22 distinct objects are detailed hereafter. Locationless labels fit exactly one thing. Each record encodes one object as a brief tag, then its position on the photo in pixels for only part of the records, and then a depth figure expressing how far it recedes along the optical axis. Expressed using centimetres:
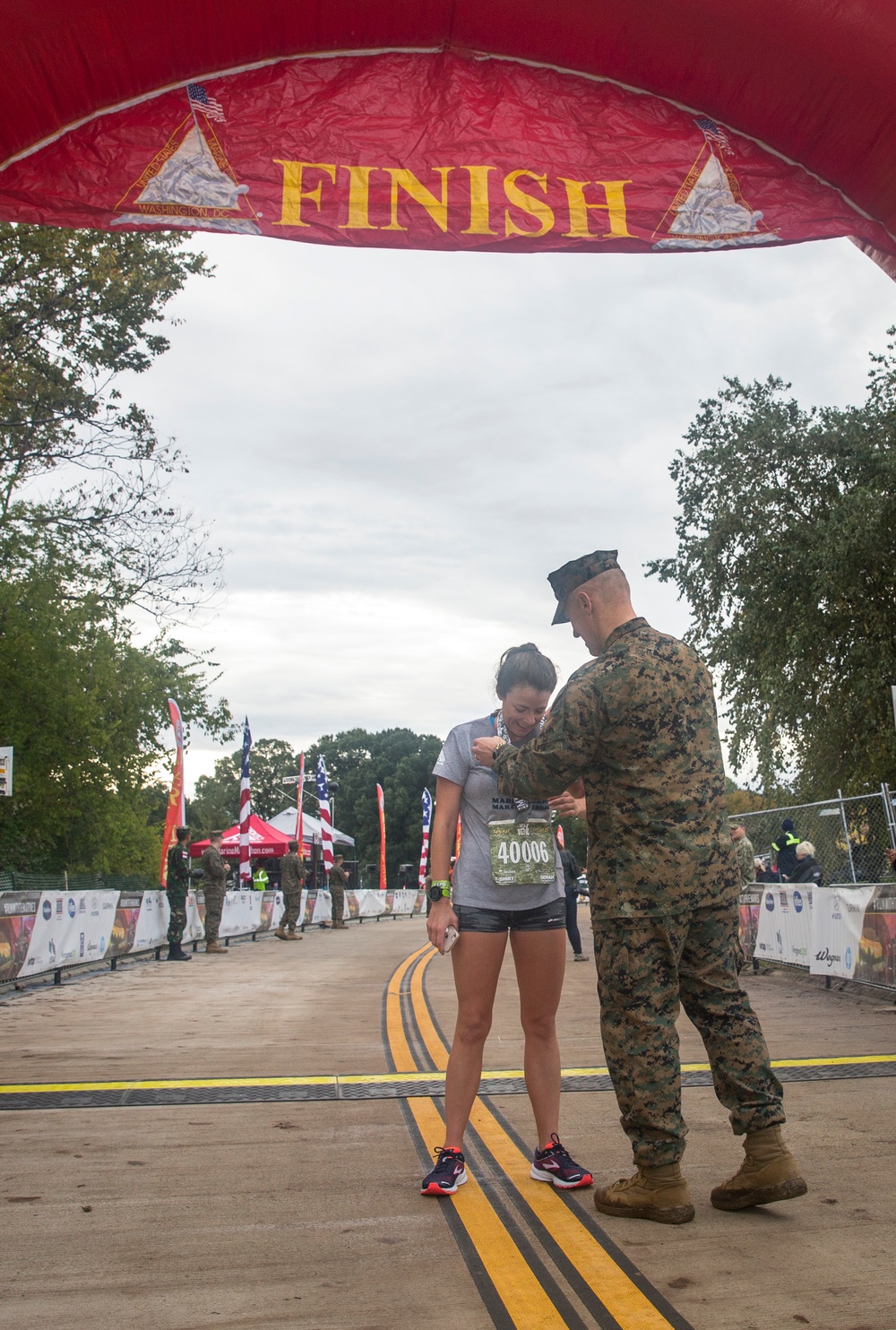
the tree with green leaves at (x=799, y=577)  2459
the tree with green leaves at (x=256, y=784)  12306
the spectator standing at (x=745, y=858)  1335
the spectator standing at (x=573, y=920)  1417
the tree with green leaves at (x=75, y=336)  1706
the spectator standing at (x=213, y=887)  1869
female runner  402
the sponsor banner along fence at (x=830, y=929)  999
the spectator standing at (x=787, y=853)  1464
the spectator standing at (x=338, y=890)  2986
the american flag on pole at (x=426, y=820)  5306
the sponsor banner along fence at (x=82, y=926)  1193
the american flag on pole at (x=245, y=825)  2741
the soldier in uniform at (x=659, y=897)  356
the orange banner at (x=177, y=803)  2367
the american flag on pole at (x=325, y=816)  3384
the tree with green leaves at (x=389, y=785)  9581
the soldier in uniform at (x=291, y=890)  2412
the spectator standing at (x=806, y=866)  1384
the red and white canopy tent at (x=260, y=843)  4250
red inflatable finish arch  557
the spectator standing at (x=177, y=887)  1717
